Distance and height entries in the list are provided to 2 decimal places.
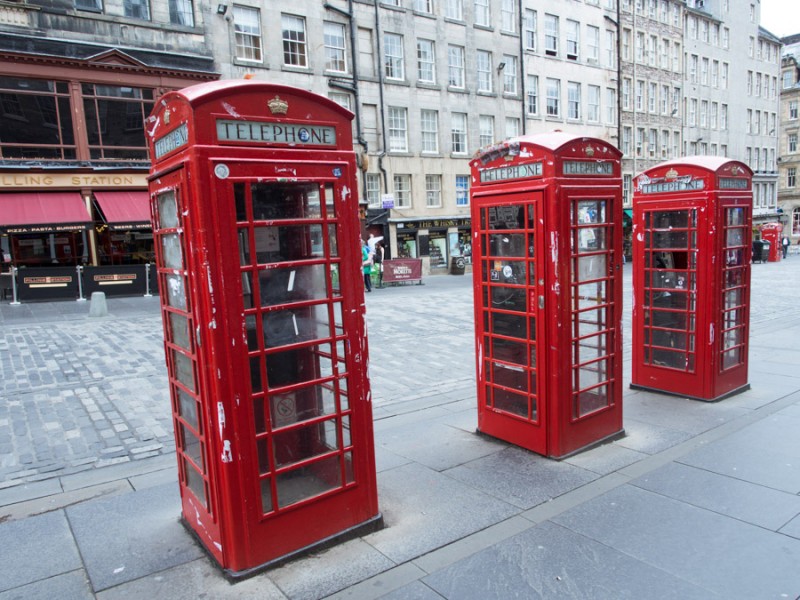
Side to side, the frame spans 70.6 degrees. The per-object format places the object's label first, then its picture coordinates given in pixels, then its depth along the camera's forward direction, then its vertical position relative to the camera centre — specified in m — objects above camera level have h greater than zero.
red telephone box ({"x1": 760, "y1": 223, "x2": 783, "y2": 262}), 30.98 -0.94
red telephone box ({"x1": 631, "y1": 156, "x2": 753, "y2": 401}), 5.96 -0.57
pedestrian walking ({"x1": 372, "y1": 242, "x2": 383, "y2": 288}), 20.61 -0.77
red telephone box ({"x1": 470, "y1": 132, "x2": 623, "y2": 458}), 4.46 -0.48
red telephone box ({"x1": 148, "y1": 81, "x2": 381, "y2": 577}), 3.01 -0.41
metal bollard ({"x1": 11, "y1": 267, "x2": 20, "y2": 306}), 15.74 -0.79
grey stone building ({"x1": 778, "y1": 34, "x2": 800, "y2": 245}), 56.50 +5.82
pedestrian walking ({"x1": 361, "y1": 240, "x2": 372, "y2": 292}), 19.00 -0.85
